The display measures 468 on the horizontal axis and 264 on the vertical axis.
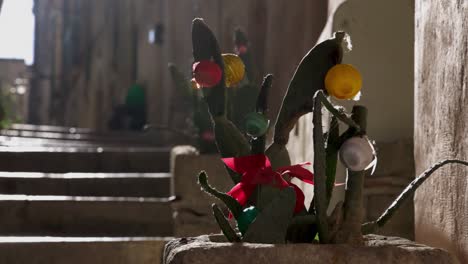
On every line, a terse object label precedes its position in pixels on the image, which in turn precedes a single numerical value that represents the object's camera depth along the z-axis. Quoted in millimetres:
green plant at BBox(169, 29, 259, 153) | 2470
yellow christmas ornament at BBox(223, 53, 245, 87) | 2566
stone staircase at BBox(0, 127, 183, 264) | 4629
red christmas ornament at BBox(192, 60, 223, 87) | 2457
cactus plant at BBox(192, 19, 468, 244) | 2304
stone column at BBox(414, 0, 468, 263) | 2407
